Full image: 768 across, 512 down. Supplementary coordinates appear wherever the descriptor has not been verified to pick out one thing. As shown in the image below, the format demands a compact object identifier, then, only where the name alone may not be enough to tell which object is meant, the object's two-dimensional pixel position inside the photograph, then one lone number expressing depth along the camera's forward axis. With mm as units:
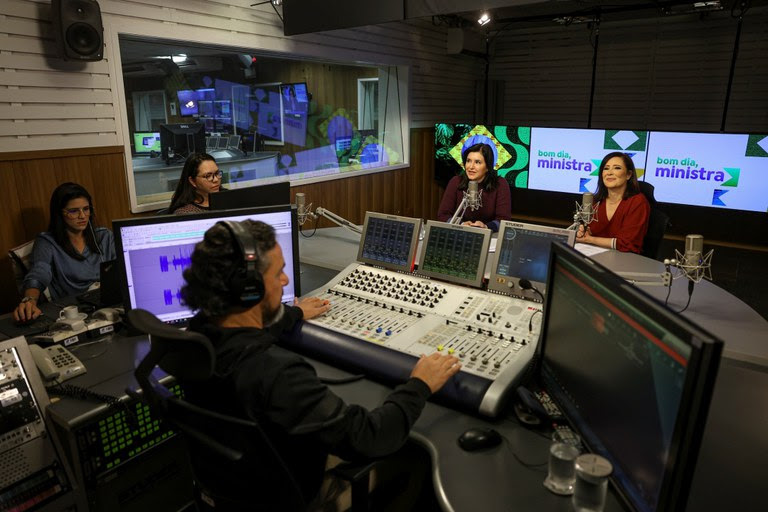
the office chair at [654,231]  3098
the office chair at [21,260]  2689
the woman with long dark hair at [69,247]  2715
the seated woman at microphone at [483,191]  3707
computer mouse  1219
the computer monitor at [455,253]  1918
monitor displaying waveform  1731
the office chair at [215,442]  1019
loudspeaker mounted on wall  3045
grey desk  1055
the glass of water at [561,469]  1084
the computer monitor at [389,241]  2094
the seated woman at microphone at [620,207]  3135
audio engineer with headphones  1062
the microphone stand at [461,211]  2504
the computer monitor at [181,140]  4125
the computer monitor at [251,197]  2195
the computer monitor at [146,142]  3953
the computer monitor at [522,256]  1818
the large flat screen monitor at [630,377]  775
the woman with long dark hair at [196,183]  3350
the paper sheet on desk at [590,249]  2745
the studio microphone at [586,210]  2561
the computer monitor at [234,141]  4914
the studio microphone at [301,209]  2894
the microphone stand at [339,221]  2789
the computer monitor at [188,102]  4559
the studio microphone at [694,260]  1791
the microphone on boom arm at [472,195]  2697
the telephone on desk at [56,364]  1579
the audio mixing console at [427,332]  1382
